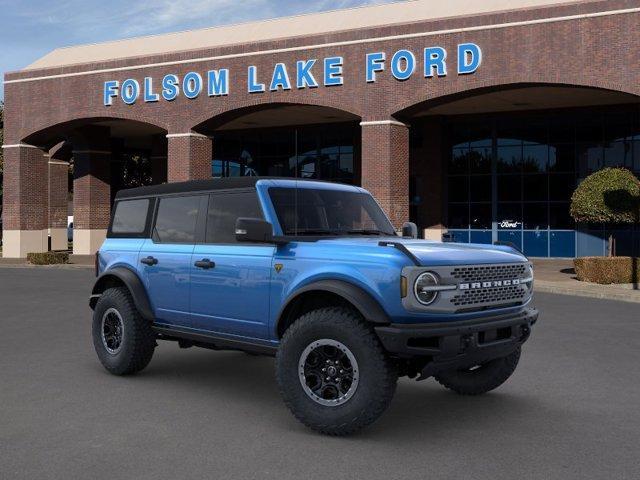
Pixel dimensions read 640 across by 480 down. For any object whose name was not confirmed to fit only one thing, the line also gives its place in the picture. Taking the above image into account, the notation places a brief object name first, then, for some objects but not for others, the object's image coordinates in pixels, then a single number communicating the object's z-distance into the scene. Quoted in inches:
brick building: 969.5
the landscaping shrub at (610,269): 816.9
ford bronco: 215.8
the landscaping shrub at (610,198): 909.2
